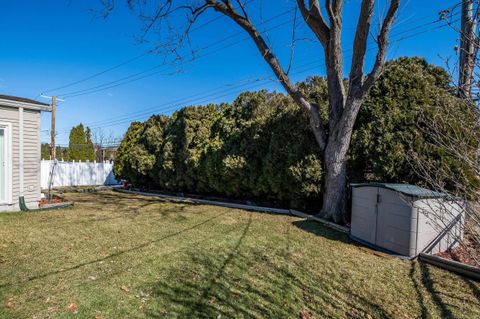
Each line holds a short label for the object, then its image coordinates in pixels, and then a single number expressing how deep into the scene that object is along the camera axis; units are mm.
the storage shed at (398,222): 4168
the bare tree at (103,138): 41344
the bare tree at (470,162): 1619
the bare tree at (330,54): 5992
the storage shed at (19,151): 7266
